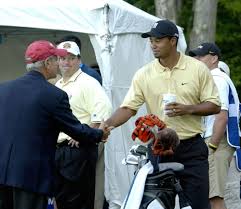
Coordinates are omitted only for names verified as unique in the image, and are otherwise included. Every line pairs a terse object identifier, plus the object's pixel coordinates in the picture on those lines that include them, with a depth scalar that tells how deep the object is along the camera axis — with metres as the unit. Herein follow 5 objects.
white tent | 18.47
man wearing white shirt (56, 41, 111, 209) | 16.34
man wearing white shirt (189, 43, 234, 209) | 16.23
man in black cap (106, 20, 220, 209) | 13.67
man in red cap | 12.58
